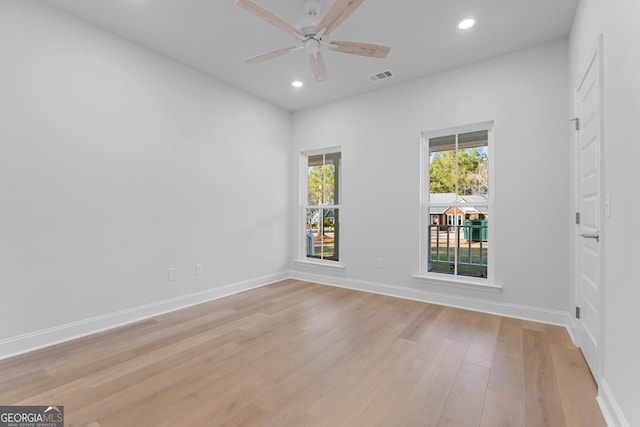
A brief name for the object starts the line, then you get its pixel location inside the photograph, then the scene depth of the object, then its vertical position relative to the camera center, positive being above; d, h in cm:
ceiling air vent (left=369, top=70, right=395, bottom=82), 365 +185
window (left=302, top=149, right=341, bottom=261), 478 +21
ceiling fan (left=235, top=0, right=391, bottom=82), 192 +140
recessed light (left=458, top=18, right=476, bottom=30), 265 +184
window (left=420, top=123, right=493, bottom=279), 348 +23
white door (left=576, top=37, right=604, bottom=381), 180 +6
